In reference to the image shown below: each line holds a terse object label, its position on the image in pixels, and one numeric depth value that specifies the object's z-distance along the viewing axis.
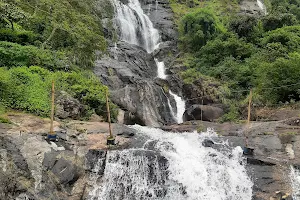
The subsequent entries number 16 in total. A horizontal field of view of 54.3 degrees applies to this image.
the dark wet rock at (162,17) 35.28
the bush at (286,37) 26.12
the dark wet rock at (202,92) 22.86
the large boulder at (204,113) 20.73
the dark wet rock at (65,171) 11.44
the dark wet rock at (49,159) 11.49
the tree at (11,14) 18.81
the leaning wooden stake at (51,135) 12.60
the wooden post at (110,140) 13.73
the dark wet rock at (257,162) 12.51
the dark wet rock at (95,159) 12.45
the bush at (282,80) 19.38
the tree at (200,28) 31.27
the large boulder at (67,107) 15.90
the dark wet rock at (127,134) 15.39
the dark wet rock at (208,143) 14.57
